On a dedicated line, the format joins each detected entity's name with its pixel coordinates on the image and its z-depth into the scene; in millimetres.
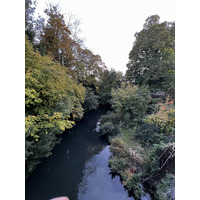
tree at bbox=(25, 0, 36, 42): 4156
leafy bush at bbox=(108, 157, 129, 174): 3462
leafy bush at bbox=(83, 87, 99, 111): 9742
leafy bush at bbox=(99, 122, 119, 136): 5676
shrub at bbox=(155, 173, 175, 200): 2204
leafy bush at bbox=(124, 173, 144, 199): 2727
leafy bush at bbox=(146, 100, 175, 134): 2832
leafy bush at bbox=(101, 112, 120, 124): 6750
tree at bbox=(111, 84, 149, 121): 6145
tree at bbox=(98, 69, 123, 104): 12420
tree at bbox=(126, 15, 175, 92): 7879
